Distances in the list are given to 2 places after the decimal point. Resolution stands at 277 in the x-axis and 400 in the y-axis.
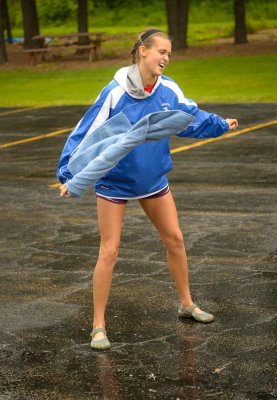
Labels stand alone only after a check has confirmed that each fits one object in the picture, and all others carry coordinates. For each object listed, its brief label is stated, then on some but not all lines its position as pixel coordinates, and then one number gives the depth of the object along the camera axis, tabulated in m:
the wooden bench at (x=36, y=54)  35.19
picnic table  35.31
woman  5.73
